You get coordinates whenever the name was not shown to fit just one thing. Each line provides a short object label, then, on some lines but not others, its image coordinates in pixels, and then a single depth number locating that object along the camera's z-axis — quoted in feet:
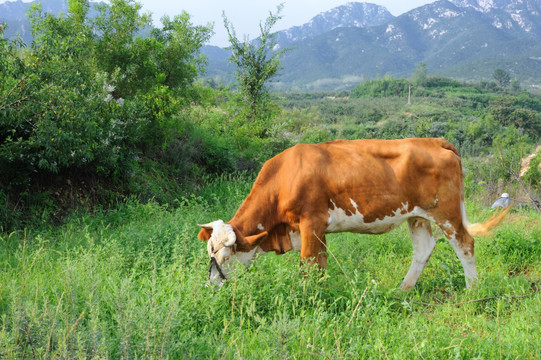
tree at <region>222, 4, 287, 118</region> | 43.06
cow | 15.96
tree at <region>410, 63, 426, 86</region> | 361.71
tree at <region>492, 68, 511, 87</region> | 421.59
